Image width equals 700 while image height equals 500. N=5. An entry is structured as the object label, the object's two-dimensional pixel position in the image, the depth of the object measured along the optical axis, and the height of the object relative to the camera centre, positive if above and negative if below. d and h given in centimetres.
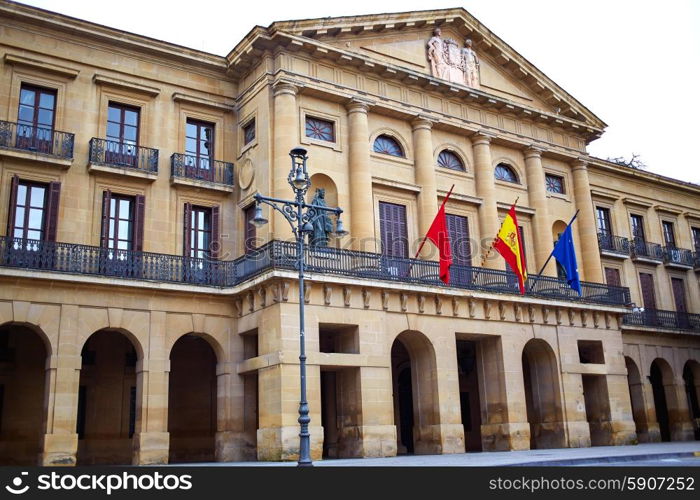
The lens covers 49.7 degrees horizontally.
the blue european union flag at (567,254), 2728 +648
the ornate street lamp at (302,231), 1592 +497
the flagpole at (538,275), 2816 +601
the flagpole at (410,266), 2504 +580
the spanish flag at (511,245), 2598 +653
